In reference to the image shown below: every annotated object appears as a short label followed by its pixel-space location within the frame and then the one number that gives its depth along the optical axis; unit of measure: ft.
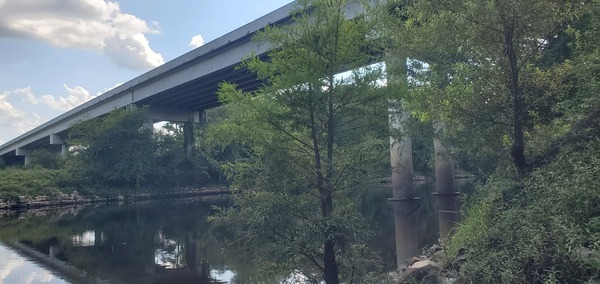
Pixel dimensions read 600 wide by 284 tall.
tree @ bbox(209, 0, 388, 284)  25.64
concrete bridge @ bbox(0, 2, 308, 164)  107.65
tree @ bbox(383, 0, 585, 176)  24.49
